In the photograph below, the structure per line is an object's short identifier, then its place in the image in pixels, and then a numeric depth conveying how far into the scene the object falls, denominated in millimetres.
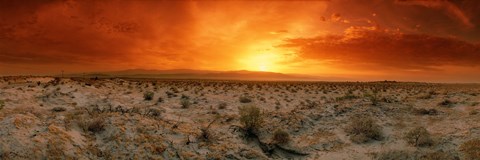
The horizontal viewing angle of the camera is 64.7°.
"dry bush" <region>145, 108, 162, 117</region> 18688
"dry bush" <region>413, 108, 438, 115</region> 18969
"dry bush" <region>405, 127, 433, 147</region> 13625
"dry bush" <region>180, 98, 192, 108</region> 24234
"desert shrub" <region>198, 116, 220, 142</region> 13220
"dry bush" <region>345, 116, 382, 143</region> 14860
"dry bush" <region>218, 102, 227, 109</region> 24248
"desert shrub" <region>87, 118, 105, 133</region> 12078
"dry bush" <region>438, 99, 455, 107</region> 21262
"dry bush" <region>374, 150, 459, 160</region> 12370
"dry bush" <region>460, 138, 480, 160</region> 12270
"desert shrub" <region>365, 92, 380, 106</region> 20834
